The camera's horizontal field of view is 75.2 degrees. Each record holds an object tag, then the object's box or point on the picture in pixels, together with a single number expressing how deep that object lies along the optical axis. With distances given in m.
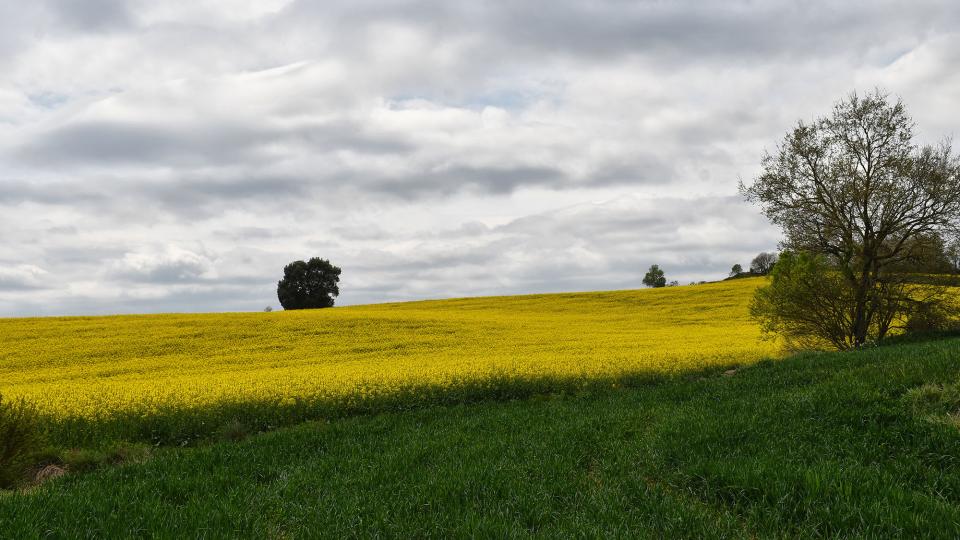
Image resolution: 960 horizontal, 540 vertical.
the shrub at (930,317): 26.97
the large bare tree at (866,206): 26.64
